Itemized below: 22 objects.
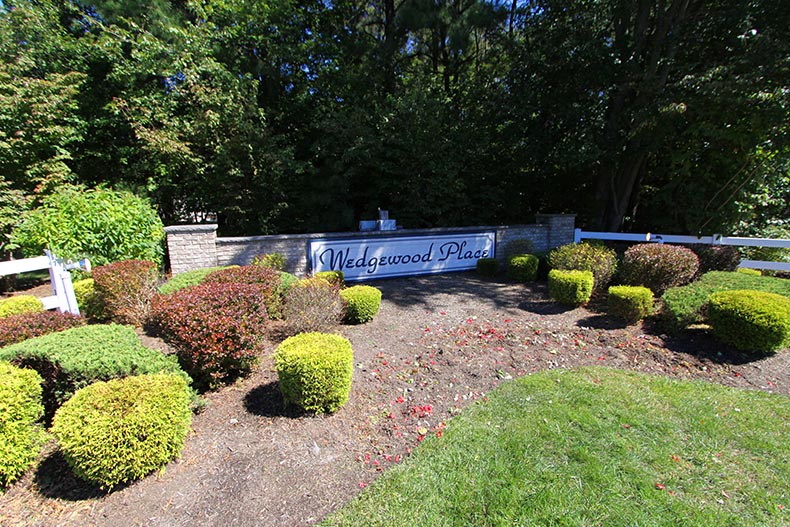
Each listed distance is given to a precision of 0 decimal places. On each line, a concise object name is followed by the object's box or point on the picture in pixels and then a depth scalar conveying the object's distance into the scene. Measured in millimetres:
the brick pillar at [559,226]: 9966
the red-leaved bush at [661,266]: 6039
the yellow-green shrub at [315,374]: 2926
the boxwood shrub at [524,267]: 7988
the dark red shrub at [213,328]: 3223
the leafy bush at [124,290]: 4699
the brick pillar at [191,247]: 6262
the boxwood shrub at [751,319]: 4055
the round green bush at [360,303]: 5141
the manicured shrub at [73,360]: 2666
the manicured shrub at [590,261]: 6562
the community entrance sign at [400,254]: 7574
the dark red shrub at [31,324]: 3297
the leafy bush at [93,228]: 5074
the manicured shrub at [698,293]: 4789
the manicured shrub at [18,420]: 2258
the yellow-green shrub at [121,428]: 2148
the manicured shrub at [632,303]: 5090
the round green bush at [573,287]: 5824
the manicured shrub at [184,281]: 4863
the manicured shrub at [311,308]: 4387
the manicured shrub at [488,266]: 8664
